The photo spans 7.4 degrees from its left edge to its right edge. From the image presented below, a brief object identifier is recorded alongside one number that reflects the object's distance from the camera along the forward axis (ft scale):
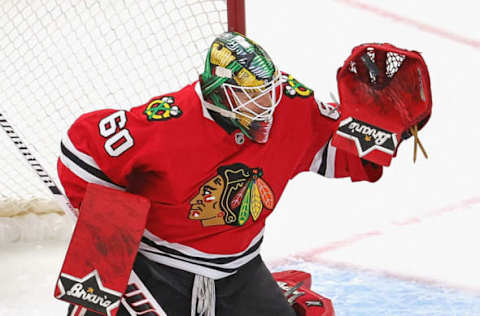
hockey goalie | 36.37
